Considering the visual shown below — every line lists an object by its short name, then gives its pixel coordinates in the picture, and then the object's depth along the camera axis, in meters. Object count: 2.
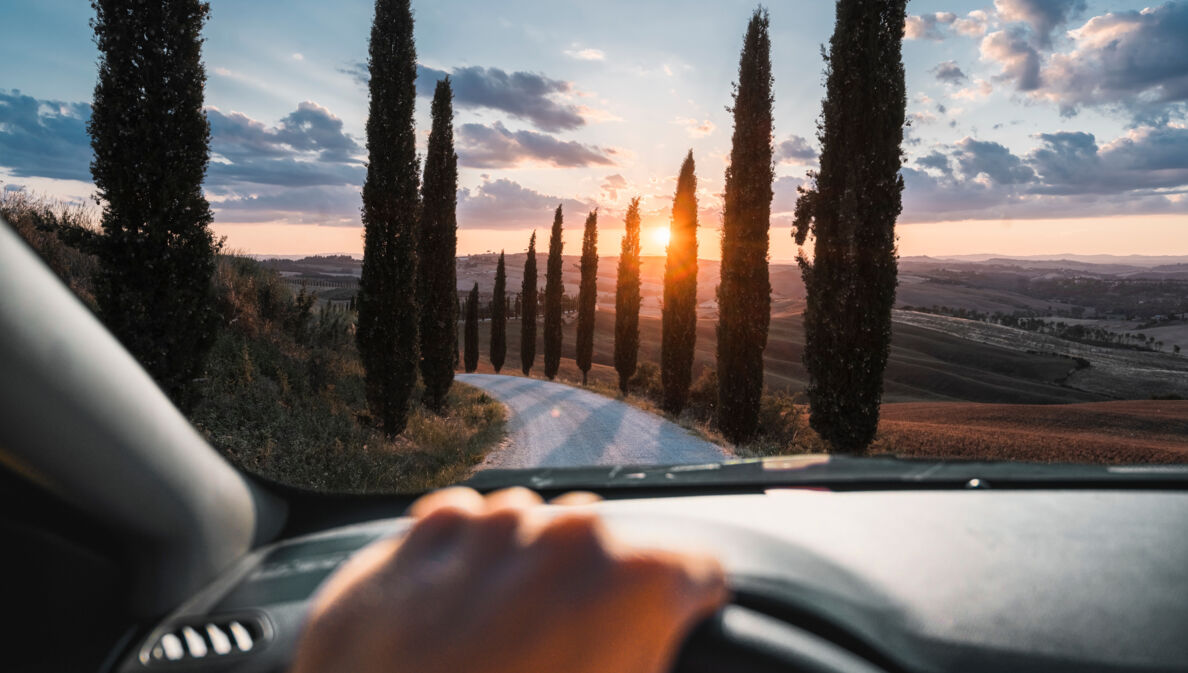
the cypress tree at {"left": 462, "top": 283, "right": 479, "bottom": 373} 50.28
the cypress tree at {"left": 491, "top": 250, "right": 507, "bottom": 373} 48.62
